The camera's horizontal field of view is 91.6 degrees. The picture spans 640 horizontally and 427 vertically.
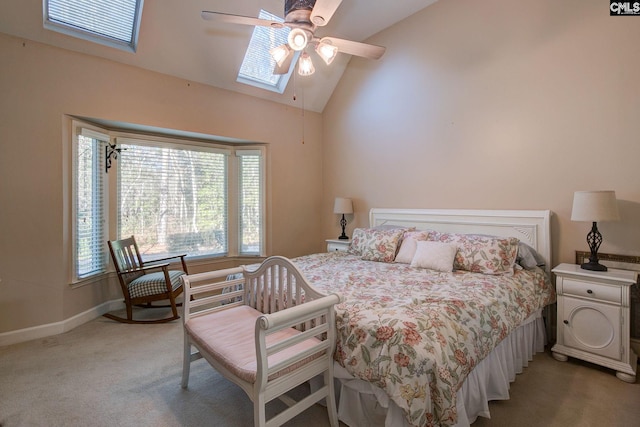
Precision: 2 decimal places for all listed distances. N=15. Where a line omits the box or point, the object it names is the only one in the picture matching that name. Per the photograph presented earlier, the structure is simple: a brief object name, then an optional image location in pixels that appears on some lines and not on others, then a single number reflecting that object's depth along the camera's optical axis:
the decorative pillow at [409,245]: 3.12
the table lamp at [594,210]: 2.33
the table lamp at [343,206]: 4.50
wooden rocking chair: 3.36
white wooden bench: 1.52
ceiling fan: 2.18
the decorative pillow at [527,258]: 2.75
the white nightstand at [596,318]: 2.25
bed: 1.47
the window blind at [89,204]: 3.35
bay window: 3.52
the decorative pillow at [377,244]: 3.26
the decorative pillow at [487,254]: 2.62
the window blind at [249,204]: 4.68
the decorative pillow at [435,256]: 2.77
